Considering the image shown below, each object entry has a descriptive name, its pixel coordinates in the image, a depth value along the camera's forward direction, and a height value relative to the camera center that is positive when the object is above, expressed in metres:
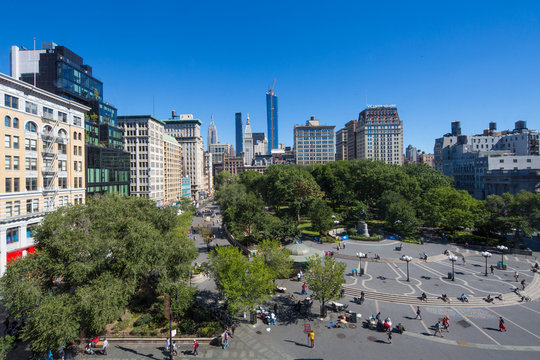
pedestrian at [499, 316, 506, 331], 23.29 -12.86
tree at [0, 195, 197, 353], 18.55 -6.92
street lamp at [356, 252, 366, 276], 36.98 -12.72
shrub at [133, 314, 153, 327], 24.57 -12.67
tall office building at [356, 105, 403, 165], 157.25 +24.95
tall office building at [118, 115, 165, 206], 86.44 +10.18
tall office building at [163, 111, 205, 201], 147.62 +20.21
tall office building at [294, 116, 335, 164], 178.00 +22.72
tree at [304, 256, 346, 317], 25.05 -9.54
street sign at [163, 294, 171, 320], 20.42 -9.36
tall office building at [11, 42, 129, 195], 53.53 +19.26
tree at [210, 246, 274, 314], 22.94 -8.76
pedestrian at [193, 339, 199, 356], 21.11 -12.97
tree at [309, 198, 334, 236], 52.69 -7.48
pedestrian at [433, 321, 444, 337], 22.97 -12.93
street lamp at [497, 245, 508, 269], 38.54 -12.29
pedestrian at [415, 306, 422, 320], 25.59 -12.92
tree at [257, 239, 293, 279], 29.08 -8.48
